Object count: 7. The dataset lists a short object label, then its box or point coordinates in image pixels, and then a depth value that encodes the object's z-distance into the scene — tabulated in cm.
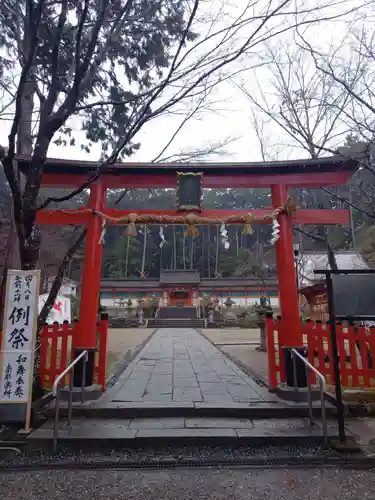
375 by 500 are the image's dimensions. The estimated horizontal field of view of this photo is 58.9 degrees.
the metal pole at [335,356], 395
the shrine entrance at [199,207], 559
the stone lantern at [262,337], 1086
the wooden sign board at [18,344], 422
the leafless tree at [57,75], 417
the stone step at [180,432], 391
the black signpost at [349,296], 437
